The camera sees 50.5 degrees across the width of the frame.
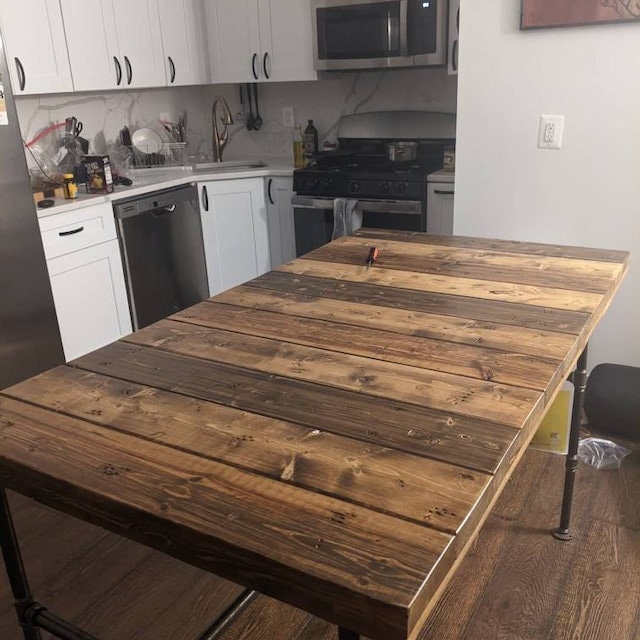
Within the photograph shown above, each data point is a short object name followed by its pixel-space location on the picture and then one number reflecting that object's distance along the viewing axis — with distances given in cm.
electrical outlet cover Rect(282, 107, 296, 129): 441
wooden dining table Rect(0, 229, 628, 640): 83
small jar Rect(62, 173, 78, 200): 316
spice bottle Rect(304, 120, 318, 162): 423
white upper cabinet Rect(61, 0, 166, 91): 335
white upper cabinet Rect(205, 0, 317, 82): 383
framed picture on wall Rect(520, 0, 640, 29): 240
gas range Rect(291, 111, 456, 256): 355
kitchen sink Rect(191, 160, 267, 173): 410
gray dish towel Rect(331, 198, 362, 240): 368
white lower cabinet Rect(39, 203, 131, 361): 303
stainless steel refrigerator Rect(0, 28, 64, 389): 272
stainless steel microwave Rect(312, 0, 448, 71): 345
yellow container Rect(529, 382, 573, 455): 208
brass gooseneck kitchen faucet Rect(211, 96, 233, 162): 436
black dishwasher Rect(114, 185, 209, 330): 345
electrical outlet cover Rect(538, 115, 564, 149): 264
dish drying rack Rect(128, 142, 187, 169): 406
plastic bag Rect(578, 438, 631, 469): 250
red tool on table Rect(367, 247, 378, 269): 197
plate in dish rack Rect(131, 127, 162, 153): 408
